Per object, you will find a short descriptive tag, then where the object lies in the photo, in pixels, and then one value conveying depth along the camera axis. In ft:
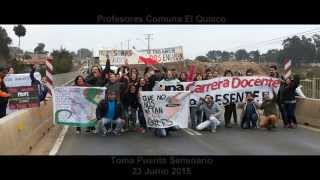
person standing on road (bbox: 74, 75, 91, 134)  38.19
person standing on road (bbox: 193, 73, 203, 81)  42.40
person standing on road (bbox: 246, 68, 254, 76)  43.33
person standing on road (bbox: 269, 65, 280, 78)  43.85
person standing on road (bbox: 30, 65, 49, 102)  43.92
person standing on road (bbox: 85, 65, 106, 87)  39.64
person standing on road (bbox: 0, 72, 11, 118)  39.44
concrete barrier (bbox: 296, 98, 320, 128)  42.30
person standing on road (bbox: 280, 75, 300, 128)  41.75
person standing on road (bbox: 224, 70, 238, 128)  41.83
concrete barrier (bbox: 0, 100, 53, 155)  25.26
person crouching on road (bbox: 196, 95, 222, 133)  39.00
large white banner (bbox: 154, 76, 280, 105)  41.42
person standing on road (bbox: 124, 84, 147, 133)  38.34
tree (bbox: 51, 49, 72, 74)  138.95
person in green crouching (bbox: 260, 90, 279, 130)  40.06
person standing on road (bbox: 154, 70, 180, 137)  39.52
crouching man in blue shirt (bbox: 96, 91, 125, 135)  36.43
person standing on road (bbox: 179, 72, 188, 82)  42.49
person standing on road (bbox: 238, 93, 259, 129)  40.17
